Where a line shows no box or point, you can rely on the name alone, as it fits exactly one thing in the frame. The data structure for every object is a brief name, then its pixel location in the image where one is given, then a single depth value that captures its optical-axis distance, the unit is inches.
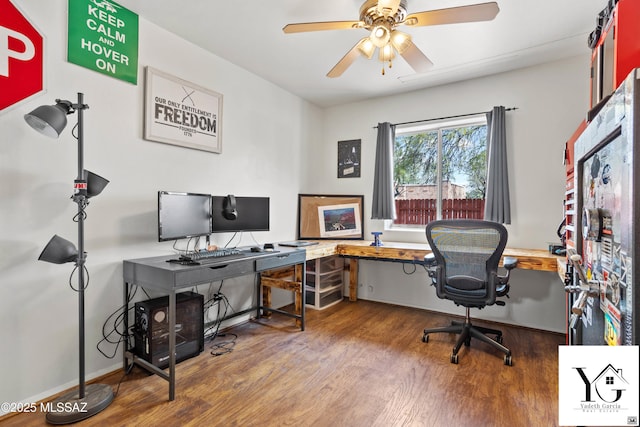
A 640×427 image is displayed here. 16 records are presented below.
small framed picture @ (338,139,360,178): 169.4
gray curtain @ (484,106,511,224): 128.6
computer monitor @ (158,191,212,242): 89.8
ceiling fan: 70.7
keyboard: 89.0
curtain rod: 131.1
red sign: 69.9
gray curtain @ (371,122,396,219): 156.3
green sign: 81.4
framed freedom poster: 97.7
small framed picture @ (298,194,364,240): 160.7
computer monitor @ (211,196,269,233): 109.7
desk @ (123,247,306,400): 78.1
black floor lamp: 65.5
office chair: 95.5
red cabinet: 40.8
